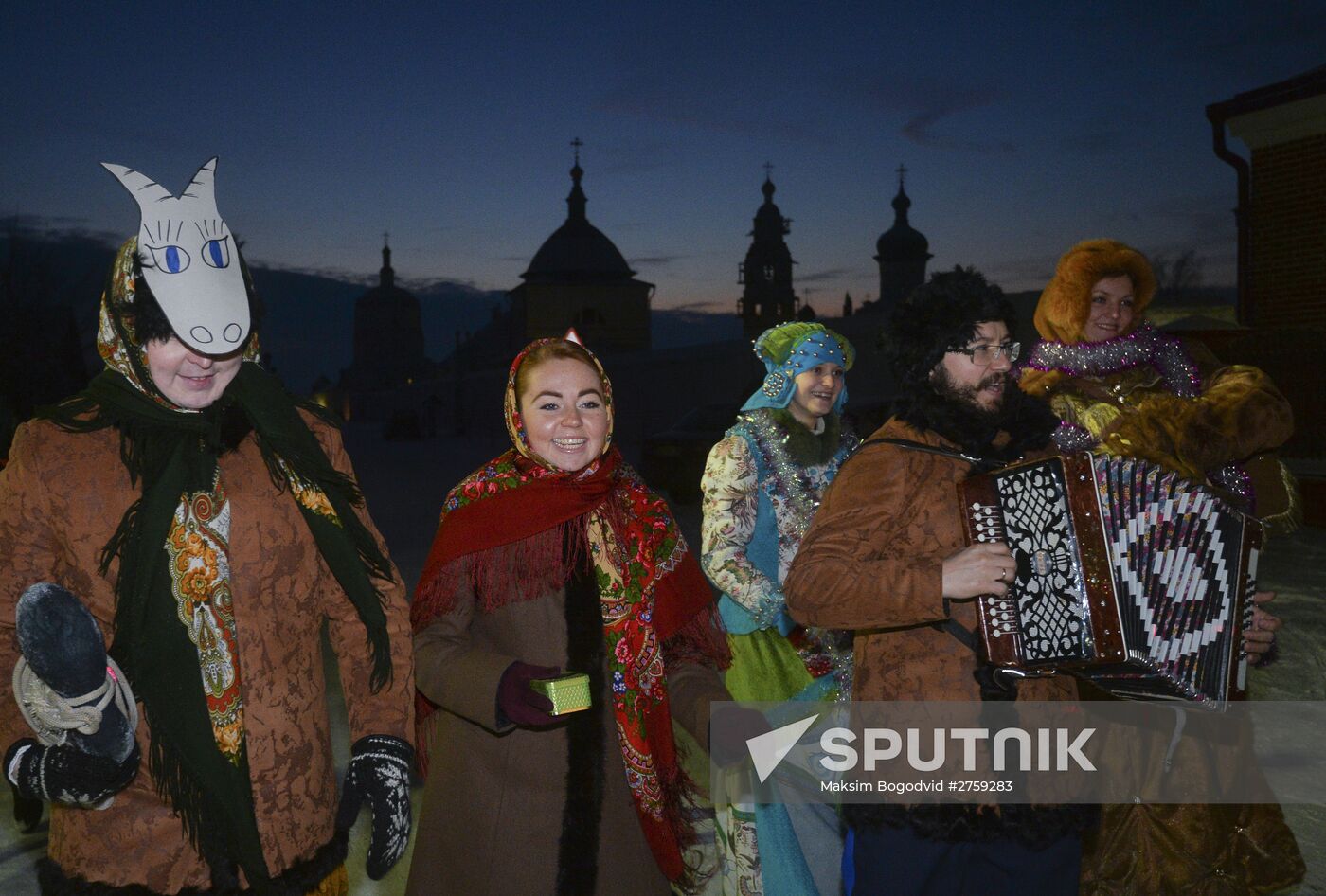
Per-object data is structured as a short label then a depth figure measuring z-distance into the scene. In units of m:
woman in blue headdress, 3.57
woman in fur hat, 3.66
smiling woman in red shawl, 2.70
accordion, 2.63
